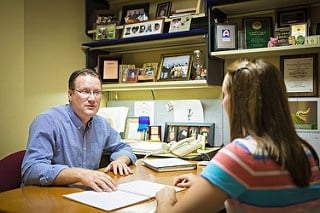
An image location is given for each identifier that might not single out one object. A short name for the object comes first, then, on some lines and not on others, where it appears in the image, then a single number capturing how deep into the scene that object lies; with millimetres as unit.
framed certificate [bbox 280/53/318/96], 2279
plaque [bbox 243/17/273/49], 2393
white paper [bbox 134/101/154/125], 2969
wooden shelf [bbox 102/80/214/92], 2545
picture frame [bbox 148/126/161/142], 2844
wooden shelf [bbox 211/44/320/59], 2120
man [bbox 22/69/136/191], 1558
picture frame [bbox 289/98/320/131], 2252
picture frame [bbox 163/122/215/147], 2627
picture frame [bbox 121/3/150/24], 2904
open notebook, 1245
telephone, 2246
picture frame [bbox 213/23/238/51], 2371
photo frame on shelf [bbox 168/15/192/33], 2596
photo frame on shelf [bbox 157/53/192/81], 2662
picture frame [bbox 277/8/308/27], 2279
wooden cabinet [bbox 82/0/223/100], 2557
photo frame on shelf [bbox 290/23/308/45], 2152
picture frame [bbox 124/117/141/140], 2980
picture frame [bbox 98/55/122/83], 3018
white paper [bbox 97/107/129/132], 2984
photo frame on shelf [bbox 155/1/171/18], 2839
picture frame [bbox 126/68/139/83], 2904
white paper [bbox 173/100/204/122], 2730
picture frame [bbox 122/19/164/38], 2725
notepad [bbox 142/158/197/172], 1844
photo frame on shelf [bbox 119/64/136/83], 2967
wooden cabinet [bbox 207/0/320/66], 2250
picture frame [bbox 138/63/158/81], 2822
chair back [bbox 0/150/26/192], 1797
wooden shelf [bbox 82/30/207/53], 2590
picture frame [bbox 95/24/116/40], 2930
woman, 884
